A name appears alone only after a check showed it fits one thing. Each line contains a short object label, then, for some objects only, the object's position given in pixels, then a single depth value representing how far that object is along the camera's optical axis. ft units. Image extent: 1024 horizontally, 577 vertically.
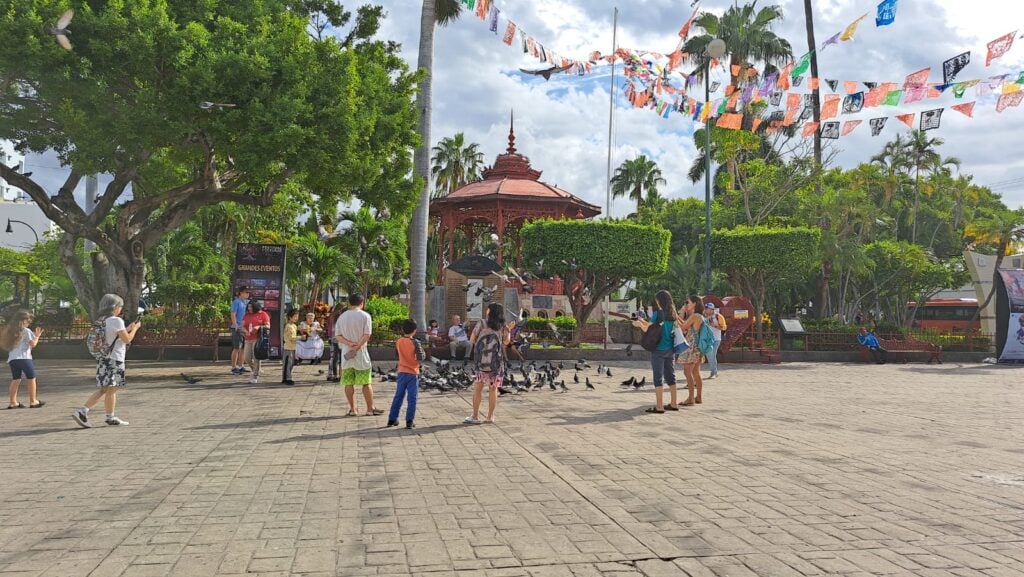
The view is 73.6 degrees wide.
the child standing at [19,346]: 29.01
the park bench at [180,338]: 56.90
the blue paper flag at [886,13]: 45.57
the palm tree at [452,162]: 159.84
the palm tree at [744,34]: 110.52
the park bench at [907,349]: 73.20
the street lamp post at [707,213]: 74.23
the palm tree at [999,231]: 115.55
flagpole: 94.63
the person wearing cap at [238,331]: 45.83
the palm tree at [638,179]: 169.37
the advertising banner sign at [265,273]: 52.11
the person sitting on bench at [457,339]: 61.93
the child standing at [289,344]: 38.55
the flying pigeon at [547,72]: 64.13
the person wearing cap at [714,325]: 44.89
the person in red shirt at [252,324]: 42.04
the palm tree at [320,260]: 82.17
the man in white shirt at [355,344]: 27.86
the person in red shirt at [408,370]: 25.89
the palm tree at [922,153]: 138.10
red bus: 132.16
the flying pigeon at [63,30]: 35.42
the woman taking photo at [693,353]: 32.83
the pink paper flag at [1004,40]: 45.22
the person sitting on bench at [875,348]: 71.26
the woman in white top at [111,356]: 24.68
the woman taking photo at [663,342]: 29.94
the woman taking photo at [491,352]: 26.40
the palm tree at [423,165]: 57.98
